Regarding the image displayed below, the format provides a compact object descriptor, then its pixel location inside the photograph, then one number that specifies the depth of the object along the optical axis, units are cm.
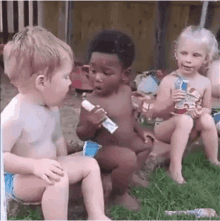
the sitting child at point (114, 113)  114
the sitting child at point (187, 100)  132
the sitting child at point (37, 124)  101
